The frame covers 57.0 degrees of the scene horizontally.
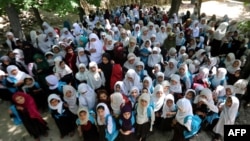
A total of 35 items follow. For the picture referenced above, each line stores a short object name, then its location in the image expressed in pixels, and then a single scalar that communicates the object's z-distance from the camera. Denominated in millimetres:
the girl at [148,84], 4727
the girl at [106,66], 5375
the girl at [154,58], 5918
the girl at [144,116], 3987
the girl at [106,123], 3965
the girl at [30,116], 4305
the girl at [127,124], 3928
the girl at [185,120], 4020
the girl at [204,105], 4312
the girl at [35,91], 5117
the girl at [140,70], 5273
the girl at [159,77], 4988
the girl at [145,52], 6082
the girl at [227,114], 4145
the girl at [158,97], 4480
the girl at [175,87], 4785
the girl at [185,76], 5067
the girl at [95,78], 5059
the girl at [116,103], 4195
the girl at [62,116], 4432
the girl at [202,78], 5090
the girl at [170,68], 5539
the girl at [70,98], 4575
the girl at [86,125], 4086
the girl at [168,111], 4355
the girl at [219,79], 5117
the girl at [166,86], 4711
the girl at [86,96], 4531
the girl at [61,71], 5325
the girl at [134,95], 4496
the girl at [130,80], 4863
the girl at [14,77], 5207
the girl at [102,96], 4386
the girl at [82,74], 5207
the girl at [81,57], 5802
